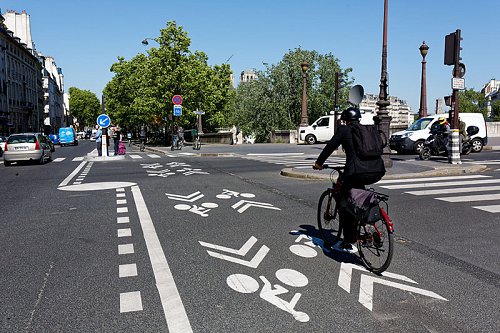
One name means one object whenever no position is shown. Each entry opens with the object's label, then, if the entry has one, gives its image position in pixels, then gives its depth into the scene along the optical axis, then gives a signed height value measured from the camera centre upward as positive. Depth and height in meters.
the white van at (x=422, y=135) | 21.59 -0.28
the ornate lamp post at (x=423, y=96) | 29.02 +2.11
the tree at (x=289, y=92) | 46.03 +3.69
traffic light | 14.40 +2.55
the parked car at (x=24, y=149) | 20.17 -0.88
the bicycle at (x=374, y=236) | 4.48 -1.09
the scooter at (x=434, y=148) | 18.00 -0.75
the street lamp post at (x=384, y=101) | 14.34 +0.87
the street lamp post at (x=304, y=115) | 35.31 +1.06
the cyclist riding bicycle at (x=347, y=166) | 4.71 -0.38
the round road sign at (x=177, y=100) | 28.55 +1.78
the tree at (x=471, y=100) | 110.80 +7.09
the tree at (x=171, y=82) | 39.44 +4.14
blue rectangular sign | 28.86 +1.18
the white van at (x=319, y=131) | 33.44 -0.16
